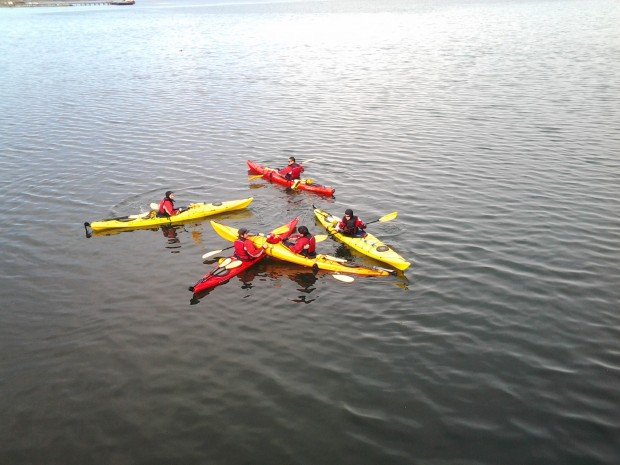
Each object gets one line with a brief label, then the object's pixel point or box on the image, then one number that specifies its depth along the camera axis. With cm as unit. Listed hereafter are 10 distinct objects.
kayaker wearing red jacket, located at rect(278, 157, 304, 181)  2703
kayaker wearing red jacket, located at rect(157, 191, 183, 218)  2294
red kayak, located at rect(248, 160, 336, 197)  2575
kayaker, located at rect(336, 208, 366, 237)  2027
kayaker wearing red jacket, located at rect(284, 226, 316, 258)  1920
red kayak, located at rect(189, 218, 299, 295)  1784
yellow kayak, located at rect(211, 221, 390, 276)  1825
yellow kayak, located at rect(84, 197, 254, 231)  2258
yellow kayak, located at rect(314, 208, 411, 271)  1820
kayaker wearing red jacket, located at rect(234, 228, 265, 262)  1900
